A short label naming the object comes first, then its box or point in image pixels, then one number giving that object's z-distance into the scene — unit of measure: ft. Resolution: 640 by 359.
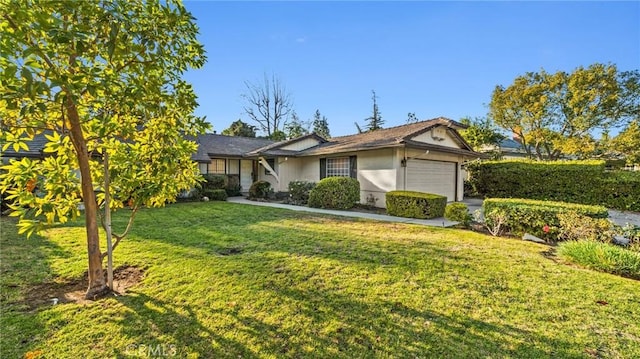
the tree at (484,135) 79.25
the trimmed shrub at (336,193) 39.45
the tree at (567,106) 62.64
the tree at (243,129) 112.27
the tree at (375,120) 123.19
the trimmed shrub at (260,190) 52.44
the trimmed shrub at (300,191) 45.87
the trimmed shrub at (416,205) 31.19
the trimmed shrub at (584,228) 19.43
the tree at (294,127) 115.08
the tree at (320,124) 138.72
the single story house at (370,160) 39.58
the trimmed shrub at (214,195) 49.34
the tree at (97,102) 7.67
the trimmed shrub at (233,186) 57.57
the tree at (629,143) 60.29
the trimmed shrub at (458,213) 26.50
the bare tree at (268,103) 106.01
